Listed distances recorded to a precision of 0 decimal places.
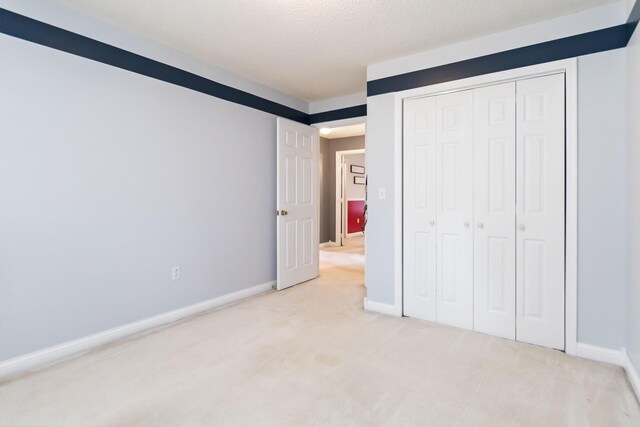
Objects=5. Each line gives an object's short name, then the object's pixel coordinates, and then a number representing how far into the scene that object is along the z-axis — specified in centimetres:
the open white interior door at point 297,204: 393
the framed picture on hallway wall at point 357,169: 892
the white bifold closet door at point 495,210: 253
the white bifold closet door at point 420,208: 289
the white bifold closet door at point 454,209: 271
